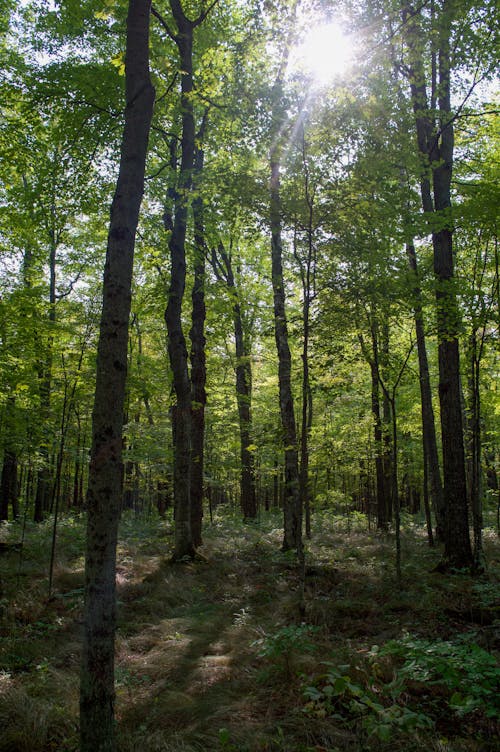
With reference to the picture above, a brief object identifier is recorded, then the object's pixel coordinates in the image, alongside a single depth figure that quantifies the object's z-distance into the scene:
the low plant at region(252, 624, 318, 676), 4.48
